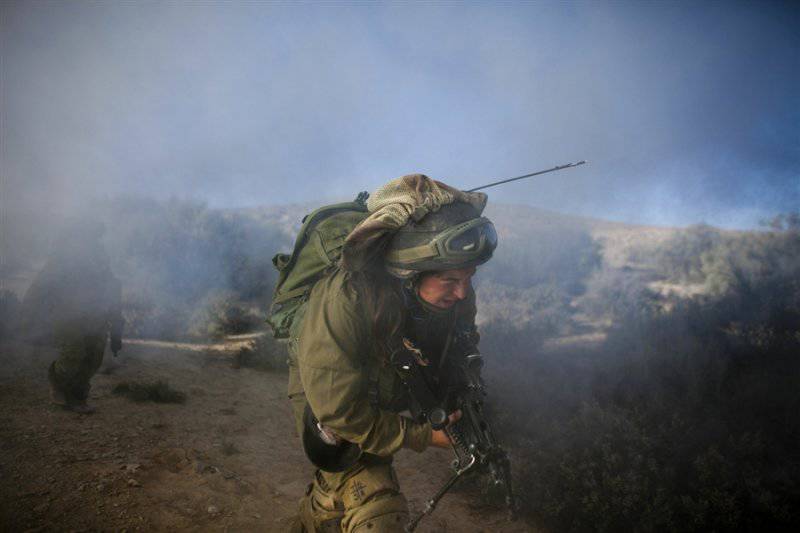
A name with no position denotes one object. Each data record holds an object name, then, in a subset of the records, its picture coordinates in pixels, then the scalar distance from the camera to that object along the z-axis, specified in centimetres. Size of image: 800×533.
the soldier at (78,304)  439
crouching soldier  166
